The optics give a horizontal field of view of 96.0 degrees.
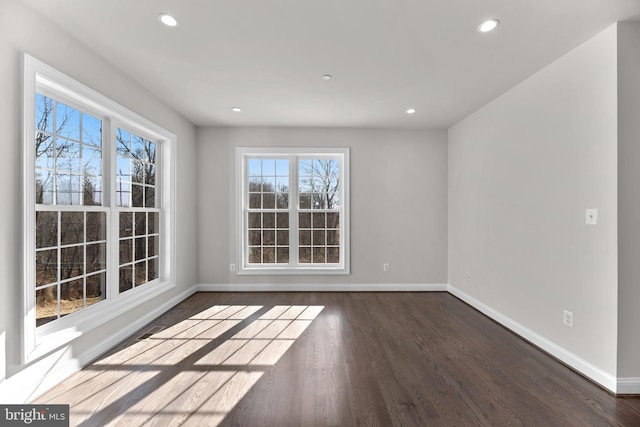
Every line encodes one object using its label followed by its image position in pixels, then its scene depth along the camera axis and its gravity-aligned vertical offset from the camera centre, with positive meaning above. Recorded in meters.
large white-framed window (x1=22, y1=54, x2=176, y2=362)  1.94 +0.01
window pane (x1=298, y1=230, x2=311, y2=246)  4.68 -0.44
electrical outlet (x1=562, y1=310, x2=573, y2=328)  2.37 -0.90
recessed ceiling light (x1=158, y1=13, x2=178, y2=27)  1.96 +1.32
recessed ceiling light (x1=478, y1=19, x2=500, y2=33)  2.02 +1.32
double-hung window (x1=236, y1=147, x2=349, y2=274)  4.65 +0.00
